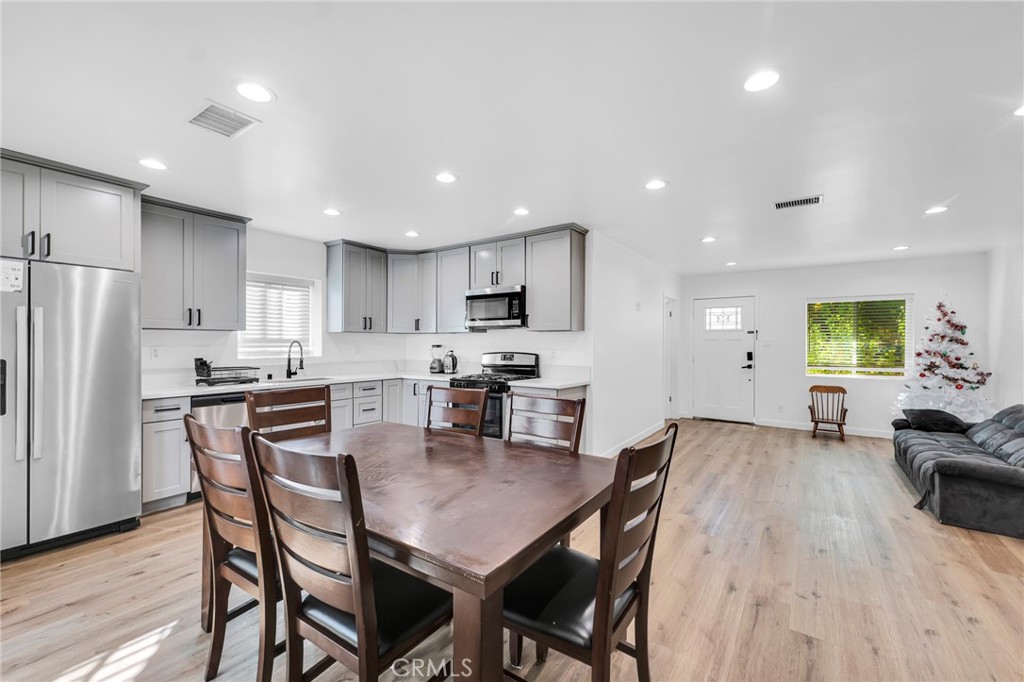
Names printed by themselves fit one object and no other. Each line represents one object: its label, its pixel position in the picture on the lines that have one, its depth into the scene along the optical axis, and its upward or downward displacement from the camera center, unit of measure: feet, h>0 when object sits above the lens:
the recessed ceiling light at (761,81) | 5.97 +3.61
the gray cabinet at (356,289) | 15.96 +1.87
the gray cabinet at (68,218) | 8.57 +2.51
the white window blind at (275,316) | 14.66 +0.77
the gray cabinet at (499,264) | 14.90 +2.65
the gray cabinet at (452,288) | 16.31 +1.94
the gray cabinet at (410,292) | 17.40 +1.88
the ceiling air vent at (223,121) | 7.02 +3.61
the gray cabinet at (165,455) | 10.43 -2.86
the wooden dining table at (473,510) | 3.36 -1.67
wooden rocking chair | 19.47 -2.95
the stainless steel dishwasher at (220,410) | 11.10 -1.87
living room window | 19.07 +0.19
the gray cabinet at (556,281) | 13.93 +1.90
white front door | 22.20 -0.93
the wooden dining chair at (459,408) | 8.02 -1.31
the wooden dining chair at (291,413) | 7.62 -1.35
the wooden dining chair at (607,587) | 3.89 -2.66
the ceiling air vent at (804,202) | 11.09 +3.58
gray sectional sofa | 9.63 -3.21
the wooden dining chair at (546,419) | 6.83 -1.31
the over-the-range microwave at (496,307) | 14.66 +1.10
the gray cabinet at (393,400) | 16.17 -2.28
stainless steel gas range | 13.52 -1.27
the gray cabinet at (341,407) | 14.30 -2.25
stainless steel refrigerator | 8.41 -1.35
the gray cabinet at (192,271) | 11.48 +1.88
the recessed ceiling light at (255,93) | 6.30 +3.60
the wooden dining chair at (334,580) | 3.49 -2.09
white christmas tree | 15.92 -1.30
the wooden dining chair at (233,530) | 4.52 -2.13
